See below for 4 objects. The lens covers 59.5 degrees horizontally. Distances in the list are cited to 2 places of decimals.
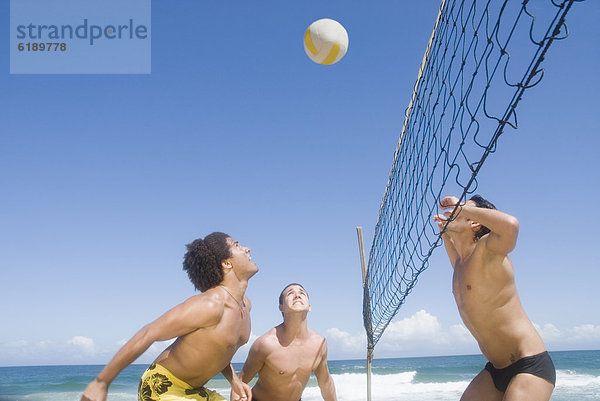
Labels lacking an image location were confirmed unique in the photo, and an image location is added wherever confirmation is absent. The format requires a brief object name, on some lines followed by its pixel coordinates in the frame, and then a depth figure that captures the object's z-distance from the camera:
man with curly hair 2.87
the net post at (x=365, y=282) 6.60
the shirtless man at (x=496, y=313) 2.89
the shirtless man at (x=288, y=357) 4.64
